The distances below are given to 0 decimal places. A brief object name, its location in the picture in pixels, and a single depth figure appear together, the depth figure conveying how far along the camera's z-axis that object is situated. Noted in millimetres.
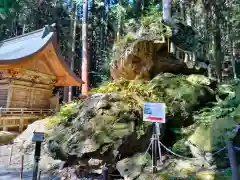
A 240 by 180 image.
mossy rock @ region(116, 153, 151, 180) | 3775
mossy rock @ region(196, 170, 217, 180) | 3319
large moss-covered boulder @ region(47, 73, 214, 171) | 4088
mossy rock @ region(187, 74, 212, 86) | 5529
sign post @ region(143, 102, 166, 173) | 3613
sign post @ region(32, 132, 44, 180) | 3010
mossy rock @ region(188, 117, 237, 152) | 2656
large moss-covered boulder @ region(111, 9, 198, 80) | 6148
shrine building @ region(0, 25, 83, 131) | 9154
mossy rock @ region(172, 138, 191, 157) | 4249
